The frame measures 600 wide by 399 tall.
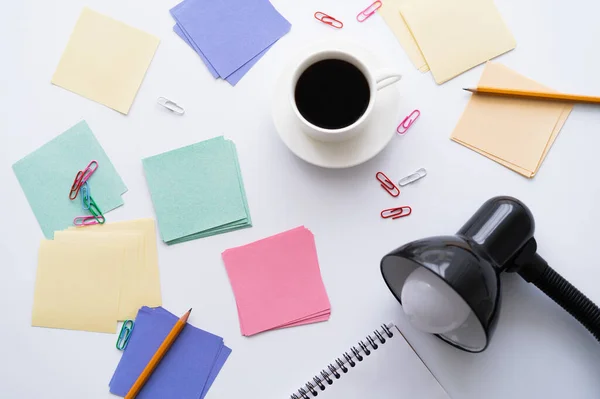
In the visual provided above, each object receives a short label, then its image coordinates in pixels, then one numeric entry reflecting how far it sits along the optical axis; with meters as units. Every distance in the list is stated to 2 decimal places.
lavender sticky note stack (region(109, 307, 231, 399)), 0.99
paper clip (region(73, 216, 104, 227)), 1.03
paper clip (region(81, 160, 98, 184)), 1.03
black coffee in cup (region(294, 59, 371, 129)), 0.91
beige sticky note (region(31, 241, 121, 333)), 1.01
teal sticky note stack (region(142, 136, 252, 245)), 1.01
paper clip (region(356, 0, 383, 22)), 1.02
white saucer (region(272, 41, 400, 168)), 0.95
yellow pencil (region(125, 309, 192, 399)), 0.98
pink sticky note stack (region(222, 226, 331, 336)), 0.99
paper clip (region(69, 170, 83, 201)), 1.03
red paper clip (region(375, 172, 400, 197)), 1.00
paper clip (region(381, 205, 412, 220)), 1.00
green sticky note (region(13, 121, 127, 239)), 1.03
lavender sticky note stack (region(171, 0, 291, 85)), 1.03
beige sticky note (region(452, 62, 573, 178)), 0.99
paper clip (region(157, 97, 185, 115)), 1.03
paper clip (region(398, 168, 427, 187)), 1.00
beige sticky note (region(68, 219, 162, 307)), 1.01
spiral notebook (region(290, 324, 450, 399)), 0.96
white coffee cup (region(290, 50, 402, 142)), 0.88
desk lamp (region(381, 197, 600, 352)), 0.79
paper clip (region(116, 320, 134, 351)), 1.00
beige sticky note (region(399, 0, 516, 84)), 1.01
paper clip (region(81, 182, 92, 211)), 1.02
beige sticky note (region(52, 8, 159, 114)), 1.04
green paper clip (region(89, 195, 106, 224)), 1.03
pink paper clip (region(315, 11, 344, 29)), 1.02
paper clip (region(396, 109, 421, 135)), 1.00
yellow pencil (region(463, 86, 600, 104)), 0.98
